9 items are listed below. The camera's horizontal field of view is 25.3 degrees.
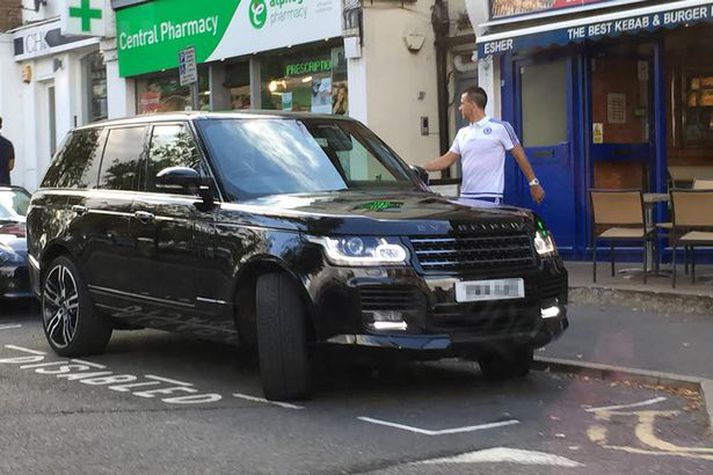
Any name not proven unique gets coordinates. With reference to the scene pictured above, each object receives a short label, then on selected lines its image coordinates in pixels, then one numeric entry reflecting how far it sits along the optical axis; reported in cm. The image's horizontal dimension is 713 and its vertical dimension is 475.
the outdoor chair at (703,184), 1554
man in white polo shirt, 1391
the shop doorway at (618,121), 1860
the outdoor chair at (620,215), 1508
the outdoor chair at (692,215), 1423
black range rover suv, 909
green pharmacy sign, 2233
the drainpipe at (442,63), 2176
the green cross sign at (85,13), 2776
